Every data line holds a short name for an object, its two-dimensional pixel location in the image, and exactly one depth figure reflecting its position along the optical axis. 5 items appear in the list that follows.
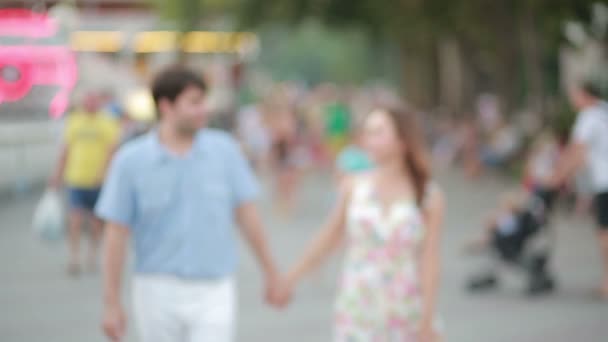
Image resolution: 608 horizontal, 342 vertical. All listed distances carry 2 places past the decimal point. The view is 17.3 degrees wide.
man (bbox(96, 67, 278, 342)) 7.74
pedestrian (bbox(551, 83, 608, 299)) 15.40
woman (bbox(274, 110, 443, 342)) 7.96
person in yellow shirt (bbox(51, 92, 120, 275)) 18.28
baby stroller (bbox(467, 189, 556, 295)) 16.50
